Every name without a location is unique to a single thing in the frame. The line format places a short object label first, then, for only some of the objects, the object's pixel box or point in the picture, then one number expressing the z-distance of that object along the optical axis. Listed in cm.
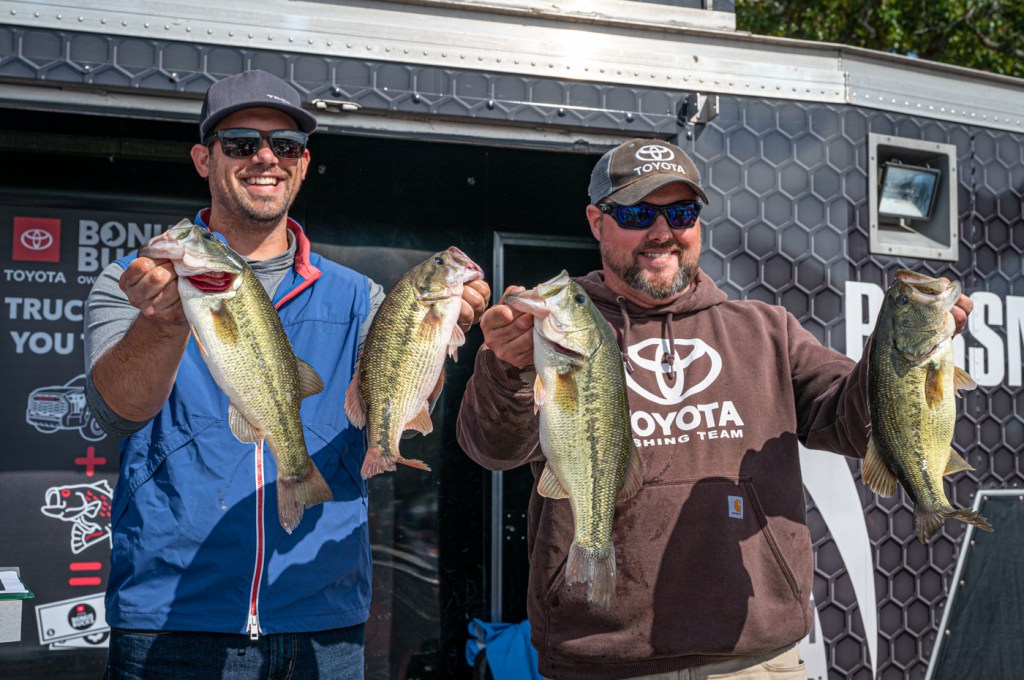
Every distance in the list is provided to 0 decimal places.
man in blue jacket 242
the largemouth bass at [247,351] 209
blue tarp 402
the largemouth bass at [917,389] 232
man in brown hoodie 252
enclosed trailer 336
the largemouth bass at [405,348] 218
